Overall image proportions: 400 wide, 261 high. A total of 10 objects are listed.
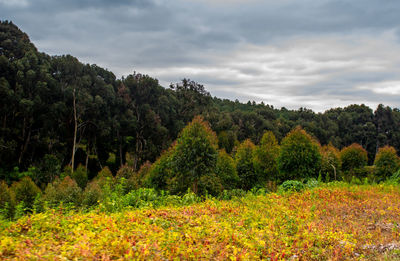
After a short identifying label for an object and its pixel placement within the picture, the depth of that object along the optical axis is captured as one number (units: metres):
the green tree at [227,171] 16.50
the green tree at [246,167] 18.95
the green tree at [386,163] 17.41
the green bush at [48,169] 24.38
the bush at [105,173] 19.10
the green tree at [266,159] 17.52
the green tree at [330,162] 18.01
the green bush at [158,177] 15.13
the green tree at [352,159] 21.70
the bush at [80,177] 21.66
